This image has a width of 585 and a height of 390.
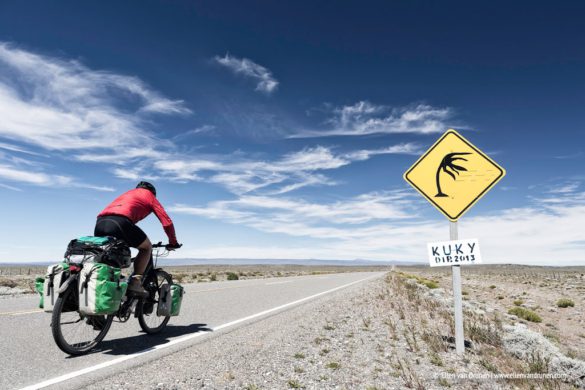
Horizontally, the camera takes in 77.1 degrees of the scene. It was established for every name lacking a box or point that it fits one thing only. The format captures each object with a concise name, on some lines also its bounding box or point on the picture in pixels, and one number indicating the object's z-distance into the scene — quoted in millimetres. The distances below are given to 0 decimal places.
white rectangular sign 5340
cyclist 5320
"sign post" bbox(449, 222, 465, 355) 5641
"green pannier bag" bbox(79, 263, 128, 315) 4719
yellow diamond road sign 5660
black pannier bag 5016
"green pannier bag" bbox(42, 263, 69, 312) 4770
